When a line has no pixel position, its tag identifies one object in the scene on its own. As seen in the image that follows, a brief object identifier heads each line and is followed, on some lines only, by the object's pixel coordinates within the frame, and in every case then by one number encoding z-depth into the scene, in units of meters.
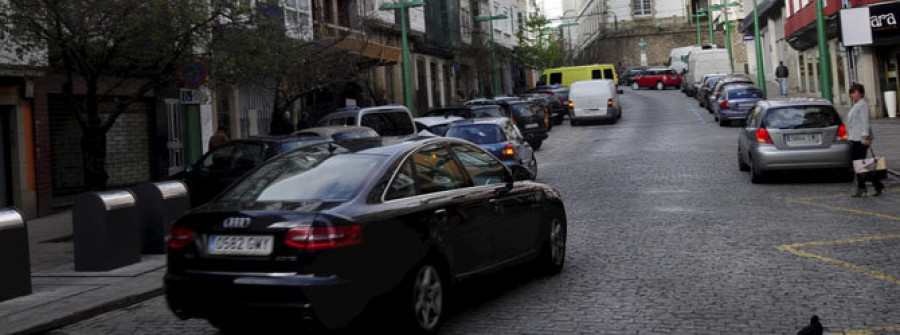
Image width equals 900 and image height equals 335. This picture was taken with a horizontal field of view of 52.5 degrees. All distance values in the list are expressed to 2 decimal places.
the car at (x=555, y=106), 40.26
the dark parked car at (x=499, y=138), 18.12
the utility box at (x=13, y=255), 8.23
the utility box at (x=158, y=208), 10.67
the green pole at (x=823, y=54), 21.34
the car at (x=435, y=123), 21.56
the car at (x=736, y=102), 31.30
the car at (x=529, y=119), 28.28
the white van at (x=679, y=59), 65.56
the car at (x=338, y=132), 15.36
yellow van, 50.16
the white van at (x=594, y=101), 37.12
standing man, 41.72
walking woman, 13.07
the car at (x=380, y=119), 19.61
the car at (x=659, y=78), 66.06
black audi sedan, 5.39
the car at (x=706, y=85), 40.66
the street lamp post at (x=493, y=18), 46.29
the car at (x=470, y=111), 26.47
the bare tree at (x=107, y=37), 12.36
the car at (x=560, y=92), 44.62
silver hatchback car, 14.98
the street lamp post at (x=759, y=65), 40.50
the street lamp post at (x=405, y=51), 30.33
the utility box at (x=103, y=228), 9.68
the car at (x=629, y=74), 69.69
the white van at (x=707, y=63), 50.41
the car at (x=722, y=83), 33.91
